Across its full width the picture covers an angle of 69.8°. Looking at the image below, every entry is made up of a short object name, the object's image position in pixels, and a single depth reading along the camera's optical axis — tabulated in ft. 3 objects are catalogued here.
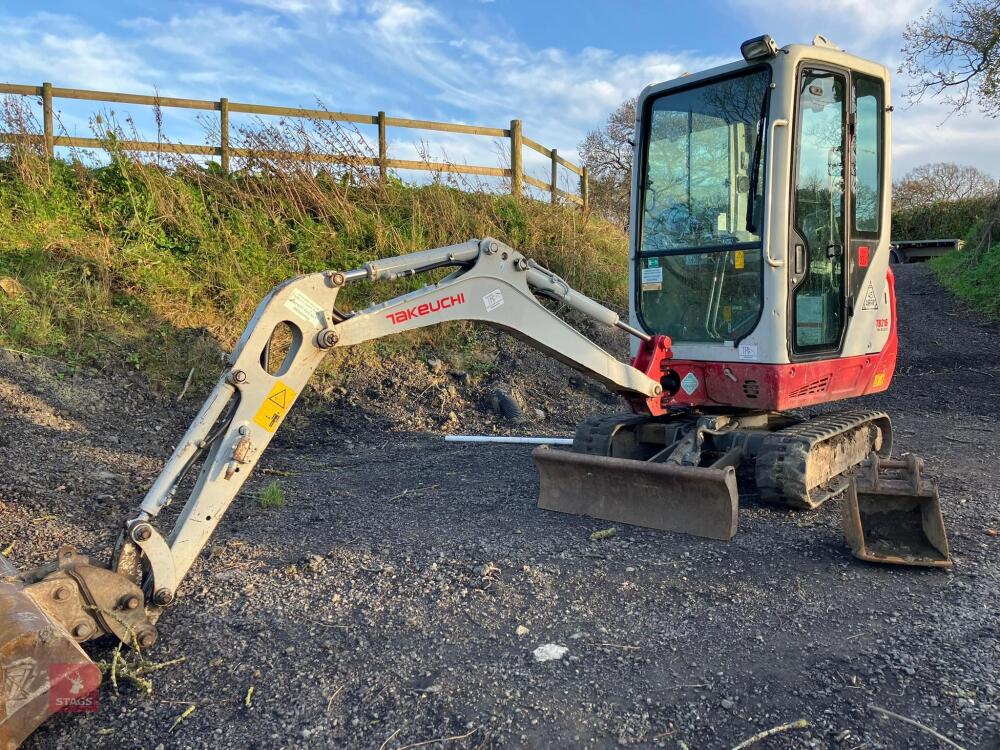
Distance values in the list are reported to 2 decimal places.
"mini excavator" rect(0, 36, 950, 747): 11.01
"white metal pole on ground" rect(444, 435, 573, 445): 22.75
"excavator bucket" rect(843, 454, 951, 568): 12.73
